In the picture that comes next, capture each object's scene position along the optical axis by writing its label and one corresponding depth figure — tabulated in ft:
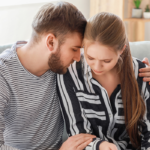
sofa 4.85
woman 4.18
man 4.02
